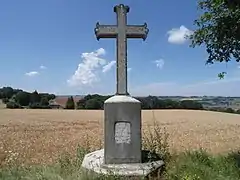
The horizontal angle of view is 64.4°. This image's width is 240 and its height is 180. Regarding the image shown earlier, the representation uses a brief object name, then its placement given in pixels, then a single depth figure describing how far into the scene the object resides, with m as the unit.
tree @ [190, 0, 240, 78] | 4.34
